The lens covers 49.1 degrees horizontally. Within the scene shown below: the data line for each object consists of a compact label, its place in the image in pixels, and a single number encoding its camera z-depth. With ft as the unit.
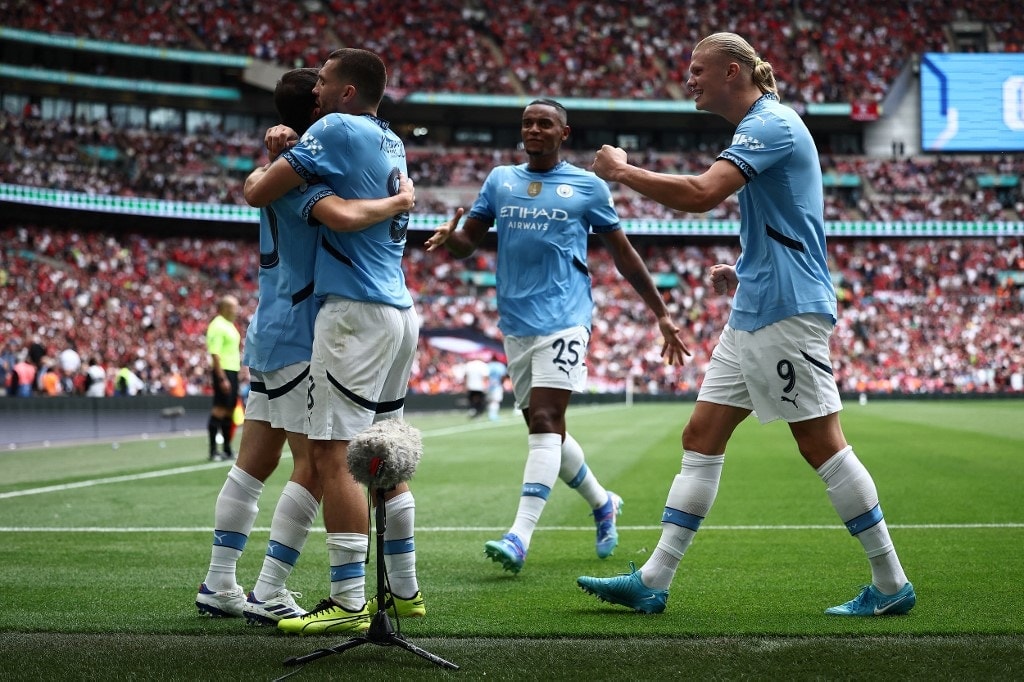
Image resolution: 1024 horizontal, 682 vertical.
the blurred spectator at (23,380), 84.48
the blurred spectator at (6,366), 93.53
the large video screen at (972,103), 172.76
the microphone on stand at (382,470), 12.96
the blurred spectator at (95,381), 90.68
